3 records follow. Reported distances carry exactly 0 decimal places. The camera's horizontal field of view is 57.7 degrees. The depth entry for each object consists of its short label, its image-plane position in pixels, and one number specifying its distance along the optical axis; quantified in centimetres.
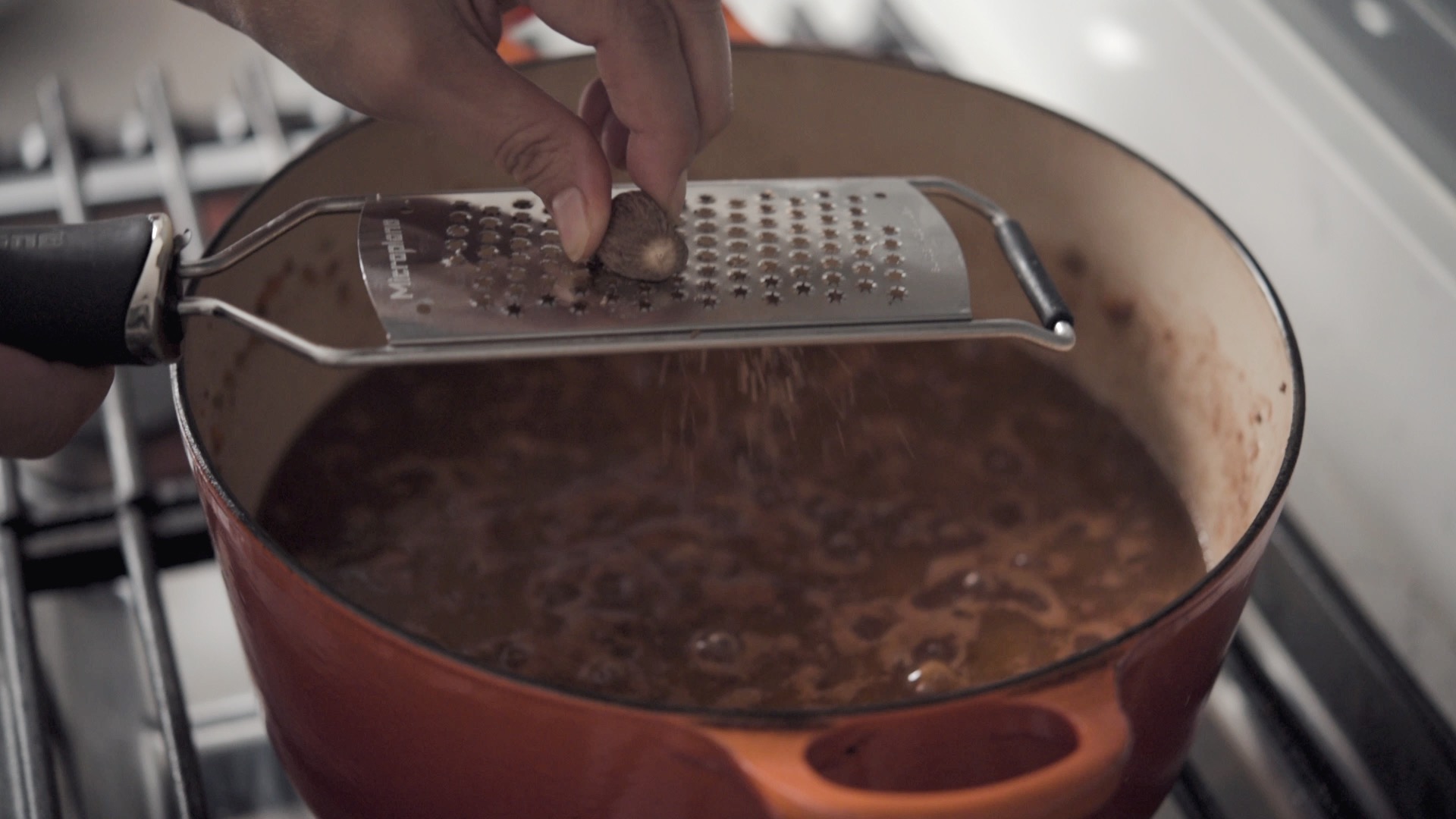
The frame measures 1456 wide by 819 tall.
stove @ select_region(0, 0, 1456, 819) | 55
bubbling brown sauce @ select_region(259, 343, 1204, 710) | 56
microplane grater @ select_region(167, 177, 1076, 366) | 46
